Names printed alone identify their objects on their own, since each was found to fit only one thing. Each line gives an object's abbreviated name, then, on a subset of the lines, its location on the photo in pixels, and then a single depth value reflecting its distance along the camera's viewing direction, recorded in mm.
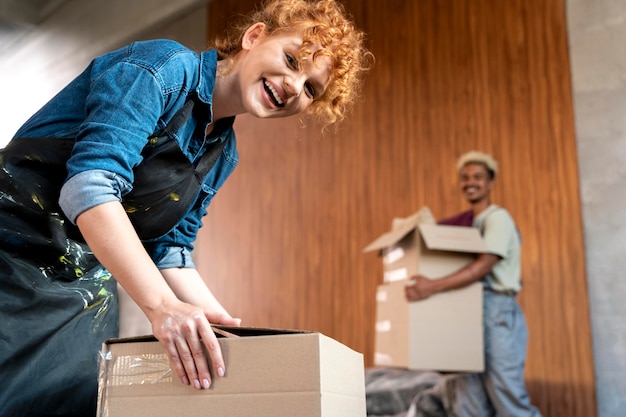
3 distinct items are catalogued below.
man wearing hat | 3078
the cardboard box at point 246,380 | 723
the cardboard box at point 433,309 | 2986
